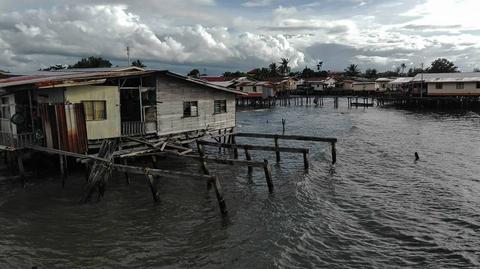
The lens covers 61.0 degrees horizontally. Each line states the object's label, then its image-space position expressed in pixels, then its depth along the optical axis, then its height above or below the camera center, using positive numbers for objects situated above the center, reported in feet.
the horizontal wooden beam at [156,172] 46.72 -8.49
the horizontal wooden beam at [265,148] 68.78 -8.96
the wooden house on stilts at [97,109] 60.44 -1.00
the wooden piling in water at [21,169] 60.95 -9.35
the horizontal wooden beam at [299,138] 76.84 -8.34
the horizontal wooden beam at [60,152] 52.70 -6.64
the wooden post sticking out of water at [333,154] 80.28 -12.14
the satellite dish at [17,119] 61.36 -1.84
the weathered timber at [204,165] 57.62 -9.71
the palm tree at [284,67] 458.50 +31.19
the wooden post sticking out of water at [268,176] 56.34 -11.33
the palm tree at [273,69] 437.13 +28.64
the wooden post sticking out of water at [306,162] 74.38 -12.42
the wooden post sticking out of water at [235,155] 84.02 -11.99
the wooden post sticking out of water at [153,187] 49.50 -10.81
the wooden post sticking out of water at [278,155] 83.11 -12.26
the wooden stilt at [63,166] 59.62 -9.01
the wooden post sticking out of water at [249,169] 71.16 -13.02
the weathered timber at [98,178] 51.75 -9.60
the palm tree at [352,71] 488.02 +24.79
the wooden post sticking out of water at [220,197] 46.42 -11.49
